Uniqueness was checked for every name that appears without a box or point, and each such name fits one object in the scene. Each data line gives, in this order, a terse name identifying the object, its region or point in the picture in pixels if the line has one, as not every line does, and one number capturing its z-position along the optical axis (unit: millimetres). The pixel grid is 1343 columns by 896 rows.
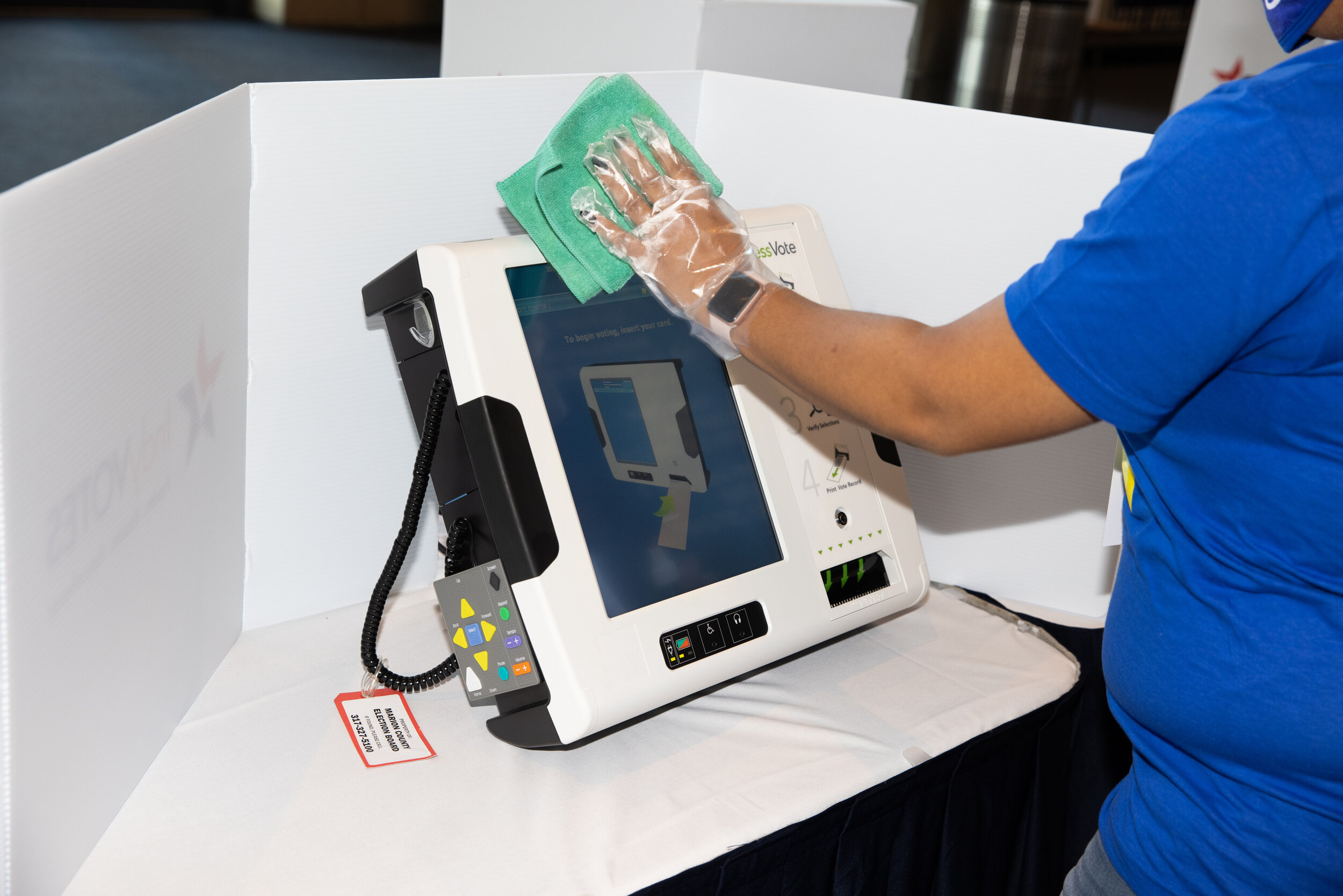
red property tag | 891
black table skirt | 864
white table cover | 770
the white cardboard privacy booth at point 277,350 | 661
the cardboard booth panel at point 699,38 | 1417
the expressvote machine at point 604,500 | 823
